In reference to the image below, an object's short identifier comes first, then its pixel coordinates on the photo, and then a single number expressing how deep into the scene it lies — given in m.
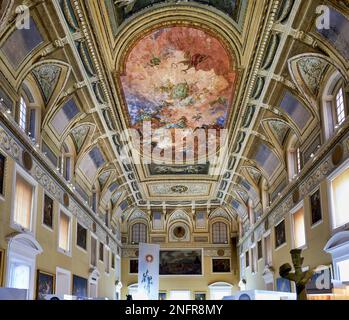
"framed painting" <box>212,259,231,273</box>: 44.31
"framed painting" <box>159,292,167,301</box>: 43.44
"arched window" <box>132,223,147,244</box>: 45.25
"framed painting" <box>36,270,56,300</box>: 18.59
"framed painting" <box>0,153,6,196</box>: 14.81
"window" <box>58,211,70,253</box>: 23.06
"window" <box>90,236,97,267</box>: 30.46
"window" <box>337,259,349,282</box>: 15.97
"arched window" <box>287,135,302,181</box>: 23.15
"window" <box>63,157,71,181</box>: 24.17
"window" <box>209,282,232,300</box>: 43.25
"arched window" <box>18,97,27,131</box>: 17.41
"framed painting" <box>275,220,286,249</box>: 25.72
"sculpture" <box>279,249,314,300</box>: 5.74
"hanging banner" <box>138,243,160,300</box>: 22.66
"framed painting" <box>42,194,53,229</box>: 19.99
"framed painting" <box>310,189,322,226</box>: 18.95
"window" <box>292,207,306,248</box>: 22.38
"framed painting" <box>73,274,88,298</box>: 25.06
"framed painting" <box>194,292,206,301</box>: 43.16
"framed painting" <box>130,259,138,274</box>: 44.41
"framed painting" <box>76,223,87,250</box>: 26.33
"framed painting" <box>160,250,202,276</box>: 44.16
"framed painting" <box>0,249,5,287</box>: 14.62
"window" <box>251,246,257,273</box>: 34.88
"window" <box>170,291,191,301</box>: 43.00
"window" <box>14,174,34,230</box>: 16.77
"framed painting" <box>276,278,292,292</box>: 24.18
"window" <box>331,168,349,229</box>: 16.29
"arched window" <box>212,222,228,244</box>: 45.16
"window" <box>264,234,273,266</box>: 29.37
